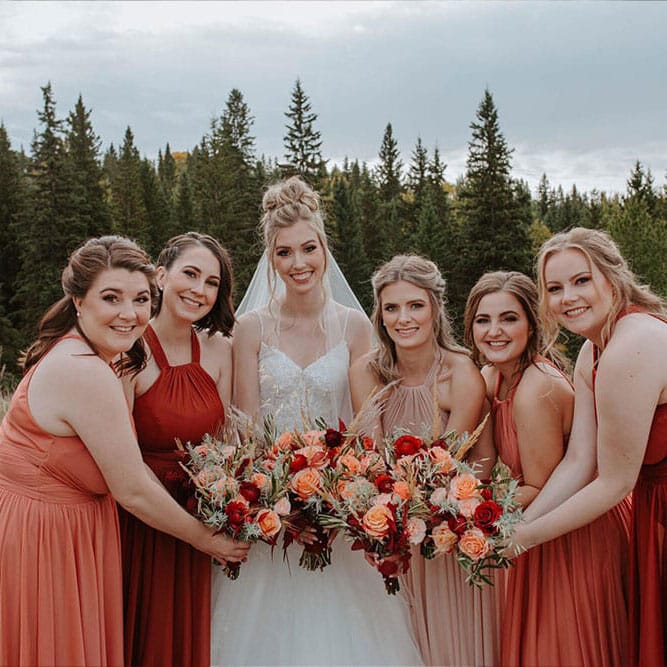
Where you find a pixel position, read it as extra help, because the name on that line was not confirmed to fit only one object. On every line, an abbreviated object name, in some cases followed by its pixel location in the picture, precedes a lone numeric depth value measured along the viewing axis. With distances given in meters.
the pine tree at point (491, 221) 57.75
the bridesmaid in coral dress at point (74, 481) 3.55
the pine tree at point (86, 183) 59.16
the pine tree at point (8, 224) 62.91
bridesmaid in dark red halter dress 4.48
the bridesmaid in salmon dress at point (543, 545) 4.10
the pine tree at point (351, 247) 64.62
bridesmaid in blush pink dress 4.58
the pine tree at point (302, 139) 61.47
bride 4.54
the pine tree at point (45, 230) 55.53
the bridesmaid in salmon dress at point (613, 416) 3.70
